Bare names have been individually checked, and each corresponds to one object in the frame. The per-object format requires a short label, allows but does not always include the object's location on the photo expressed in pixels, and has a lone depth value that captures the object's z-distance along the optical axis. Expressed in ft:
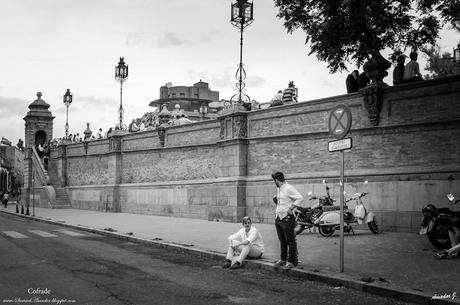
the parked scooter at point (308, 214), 47.14
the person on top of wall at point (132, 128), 101.53
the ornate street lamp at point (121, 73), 103.65
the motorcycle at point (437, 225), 34.09
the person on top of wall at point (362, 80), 54.03
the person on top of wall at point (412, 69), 50.75
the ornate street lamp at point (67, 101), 144.36
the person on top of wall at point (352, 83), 54.95
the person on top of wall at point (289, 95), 66.39
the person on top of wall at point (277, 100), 65.46
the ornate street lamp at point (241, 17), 67.51
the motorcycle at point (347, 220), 45.62
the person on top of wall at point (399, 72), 51.29
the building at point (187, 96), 293.02
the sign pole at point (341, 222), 27.99
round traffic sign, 28.62
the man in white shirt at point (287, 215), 30.32
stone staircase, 121.60
